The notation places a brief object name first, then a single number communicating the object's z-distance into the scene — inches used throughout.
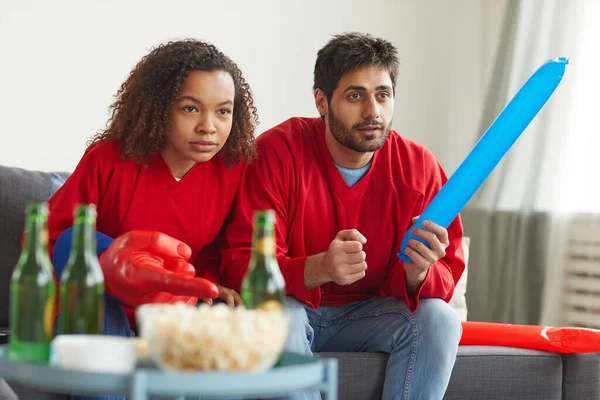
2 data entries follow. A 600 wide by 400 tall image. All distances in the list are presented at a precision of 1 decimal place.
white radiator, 115.8
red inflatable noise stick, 82.0
